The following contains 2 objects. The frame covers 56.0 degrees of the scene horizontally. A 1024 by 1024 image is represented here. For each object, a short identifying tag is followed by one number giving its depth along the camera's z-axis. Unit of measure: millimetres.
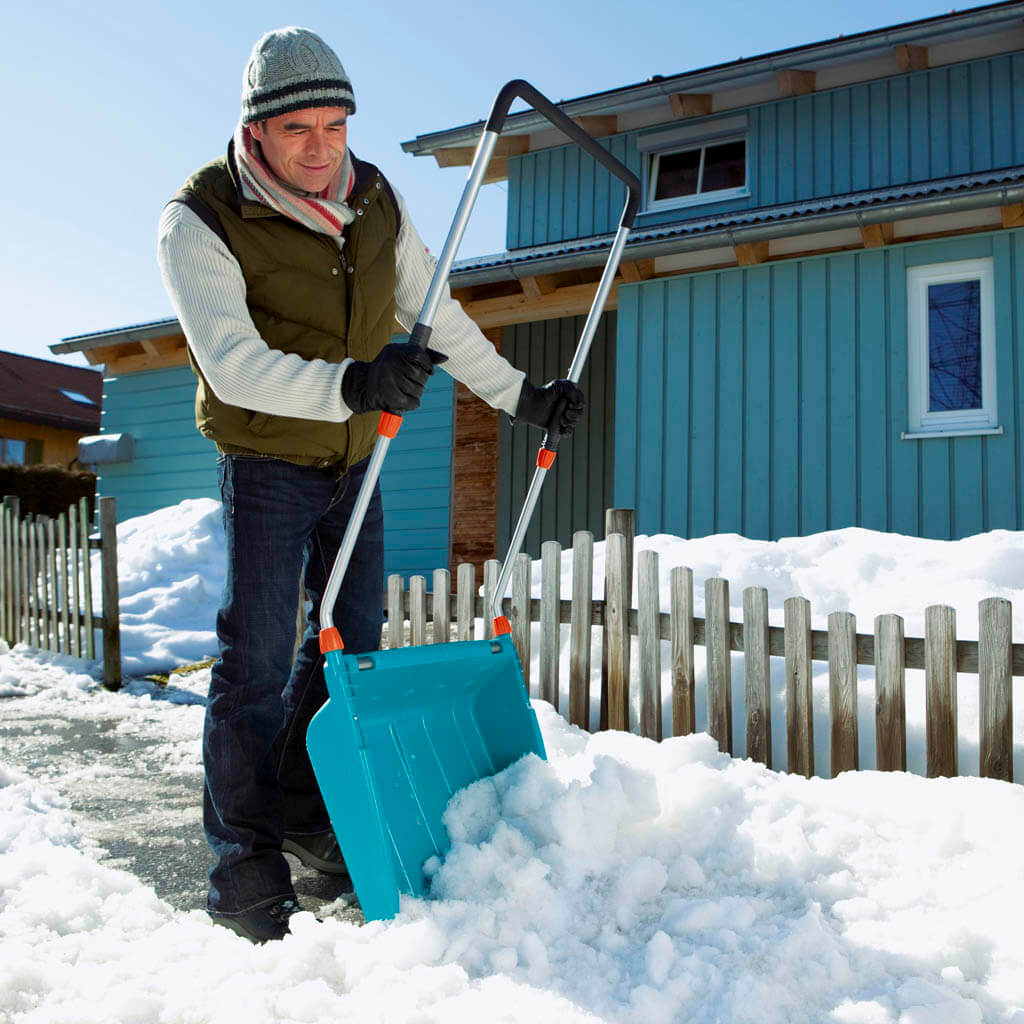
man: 2053
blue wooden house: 6434
